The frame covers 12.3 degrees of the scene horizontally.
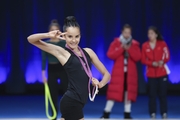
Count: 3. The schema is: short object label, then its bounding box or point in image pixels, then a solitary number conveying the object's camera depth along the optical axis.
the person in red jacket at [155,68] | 13.28
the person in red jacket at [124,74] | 13.33
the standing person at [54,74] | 11.76
